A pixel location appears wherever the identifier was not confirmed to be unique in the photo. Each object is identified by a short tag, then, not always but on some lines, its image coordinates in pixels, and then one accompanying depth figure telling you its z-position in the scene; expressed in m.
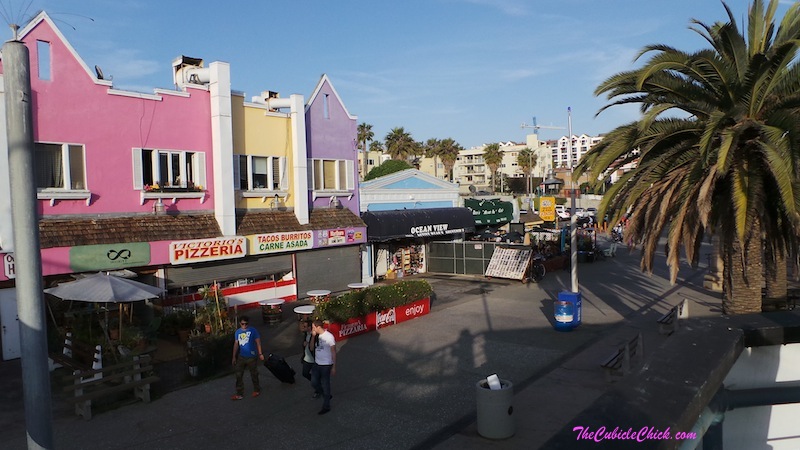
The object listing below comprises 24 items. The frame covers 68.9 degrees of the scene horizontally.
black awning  26.16
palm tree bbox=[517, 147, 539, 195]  97.69
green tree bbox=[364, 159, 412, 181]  50.64
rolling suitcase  12.18
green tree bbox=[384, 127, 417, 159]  74.00
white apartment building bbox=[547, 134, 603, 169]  176.62
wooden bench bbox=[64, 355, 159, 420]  10.77
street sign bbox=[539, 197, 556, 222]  28.56
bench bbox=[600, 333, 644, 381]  12.29
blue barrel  16.81
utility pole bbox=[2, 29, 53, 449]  4.12
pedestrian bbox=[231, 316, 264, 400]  11.56
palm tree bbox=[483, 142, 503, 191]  90.23
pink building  15.48
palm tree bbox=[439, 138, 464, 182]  82.25
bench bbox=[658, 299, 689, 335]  16.14
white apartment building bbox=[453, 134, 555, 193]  133.00
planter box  16.20
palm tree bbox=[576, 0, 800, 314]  9.89
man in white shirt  10.72
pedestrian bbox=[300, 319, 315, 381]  11.43
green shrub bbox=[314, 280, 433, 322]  15.88
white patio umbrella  12.74
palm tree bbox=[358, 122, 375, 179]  77.75
